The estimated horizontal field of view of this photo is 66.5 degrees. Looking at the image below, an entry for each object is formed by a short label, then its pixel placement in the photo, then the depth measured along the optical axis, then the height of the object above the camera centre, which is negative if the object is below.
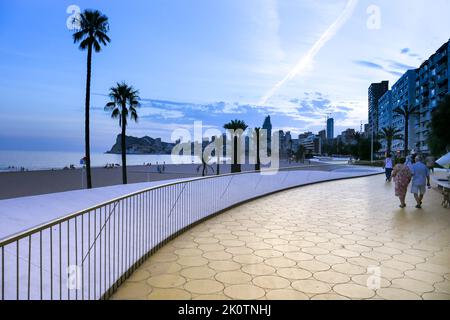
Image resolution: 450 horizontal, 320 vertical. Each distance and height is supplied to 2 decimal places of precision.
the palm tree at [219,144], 37.69 +1.24
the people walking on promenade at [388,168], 18.62 -0.69
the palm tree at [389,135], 51.00 +3.03
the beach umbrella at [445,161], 13.00 -0.22
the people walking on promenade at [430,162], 22.99 -0.44
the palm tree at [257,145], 32.34 +0.96
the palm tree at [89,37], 22.31 +7.91
